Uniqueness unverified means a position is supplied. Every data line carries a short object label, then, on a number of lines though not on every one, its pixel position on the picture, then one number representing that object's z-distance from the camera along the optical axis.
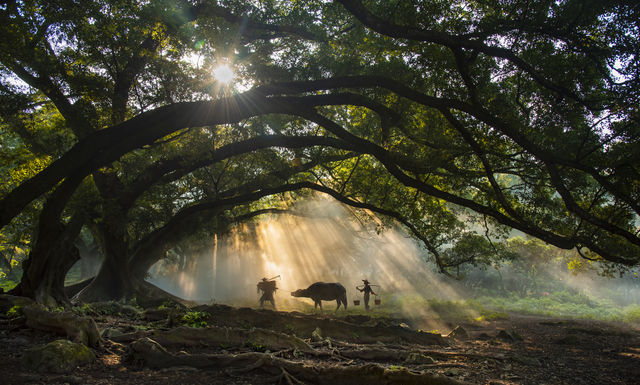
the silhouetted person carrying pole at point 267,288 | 19.28
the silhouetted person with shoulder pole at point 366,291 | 18.96
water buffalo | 18.03
